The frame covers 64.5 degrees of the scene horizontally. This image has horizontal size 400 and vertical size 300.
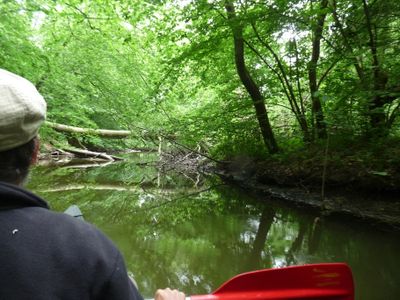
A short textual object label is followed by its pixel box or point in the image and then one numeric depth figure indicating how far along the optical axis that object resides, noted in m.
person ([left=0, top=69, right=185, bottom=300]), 0.64
